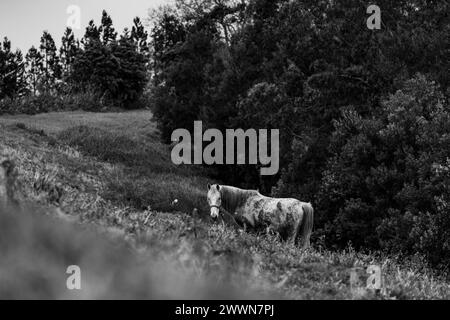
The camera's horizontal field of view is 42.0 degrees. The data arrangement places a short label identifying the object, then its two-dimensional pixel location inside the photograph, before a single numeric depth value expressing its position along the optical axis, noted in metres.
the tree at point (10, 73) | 78.88
